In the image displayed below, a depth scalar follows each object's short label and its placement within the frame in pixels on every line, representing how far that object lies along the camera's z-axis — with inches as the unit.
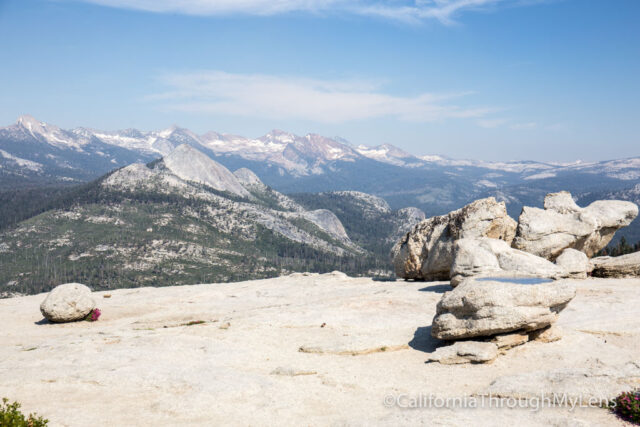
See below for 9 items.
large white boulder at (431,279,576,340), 1048.2
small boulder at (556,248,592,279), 1771.7
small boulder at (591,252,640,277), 1824.6
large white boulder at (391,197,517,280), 1913.1
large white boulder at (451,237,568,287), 1486.2
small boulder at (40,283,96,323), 1649.9
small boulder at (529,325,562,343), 1117.1
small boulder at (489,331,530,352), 1064.0
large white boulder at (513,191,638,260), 1934.1
